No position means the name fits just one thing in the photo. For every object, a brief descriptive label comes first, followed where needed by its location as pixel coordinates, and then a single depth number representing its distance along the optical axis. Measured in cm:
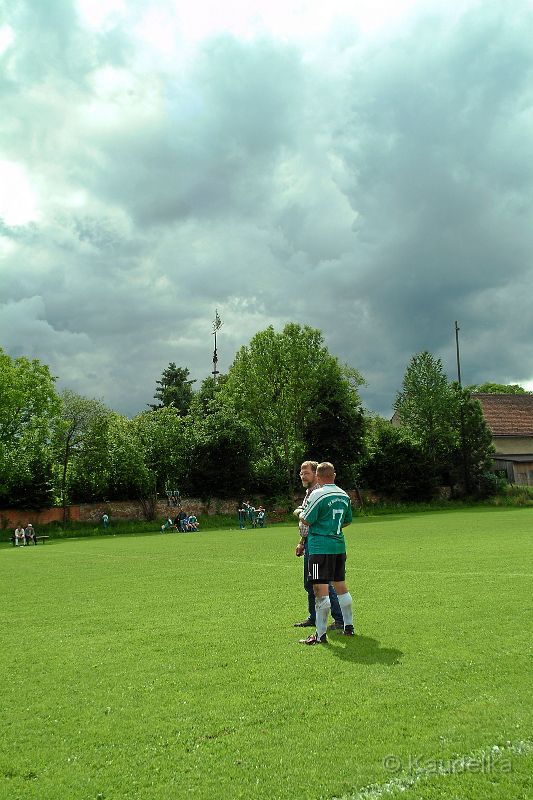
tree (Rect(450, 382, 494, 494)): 5441
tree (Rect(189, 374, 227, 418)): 7062
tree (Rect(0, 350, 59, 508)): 3931
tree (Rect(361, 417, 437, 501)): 5219
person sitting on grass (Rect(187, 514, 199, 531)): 3998
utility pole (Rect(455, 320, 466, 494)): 5419
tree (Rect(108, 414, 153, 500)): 4256
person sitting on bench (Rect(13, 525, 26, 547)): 3267
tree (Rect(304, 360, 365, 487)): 4938
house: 5984
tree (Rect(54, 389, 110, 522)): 4231
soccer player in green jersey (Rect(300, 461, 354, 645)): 732
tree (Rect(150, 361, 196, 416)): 7694
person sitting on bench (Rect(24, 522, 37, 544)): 3353
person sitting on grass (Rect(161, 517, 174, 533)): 4047
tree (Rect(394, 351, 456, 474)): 5673
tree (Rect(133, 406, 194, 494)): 4666
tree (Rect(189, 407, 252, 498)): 4694
